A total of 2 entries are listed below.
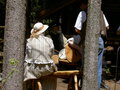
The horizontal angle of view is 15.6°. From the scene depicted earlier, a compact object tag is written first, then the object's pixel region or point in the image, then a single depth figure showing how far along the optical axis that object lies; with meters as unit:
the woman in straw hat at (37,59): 7.43
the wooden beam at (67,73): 7.46
